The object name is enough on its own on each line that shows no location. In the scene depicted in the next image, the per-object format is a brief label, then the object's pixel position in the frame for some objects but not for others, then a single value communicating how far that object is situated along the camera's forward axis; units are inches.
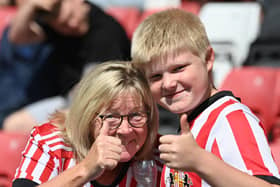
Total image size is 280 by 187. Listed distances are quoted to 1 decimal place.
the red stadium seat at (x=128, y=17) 325.8
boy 107.0
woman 136.0
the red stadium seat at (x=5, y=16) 326.6
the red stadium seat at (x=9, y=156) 217.5
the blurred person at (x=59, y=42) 247.0
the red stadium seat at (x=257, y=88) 229.3
